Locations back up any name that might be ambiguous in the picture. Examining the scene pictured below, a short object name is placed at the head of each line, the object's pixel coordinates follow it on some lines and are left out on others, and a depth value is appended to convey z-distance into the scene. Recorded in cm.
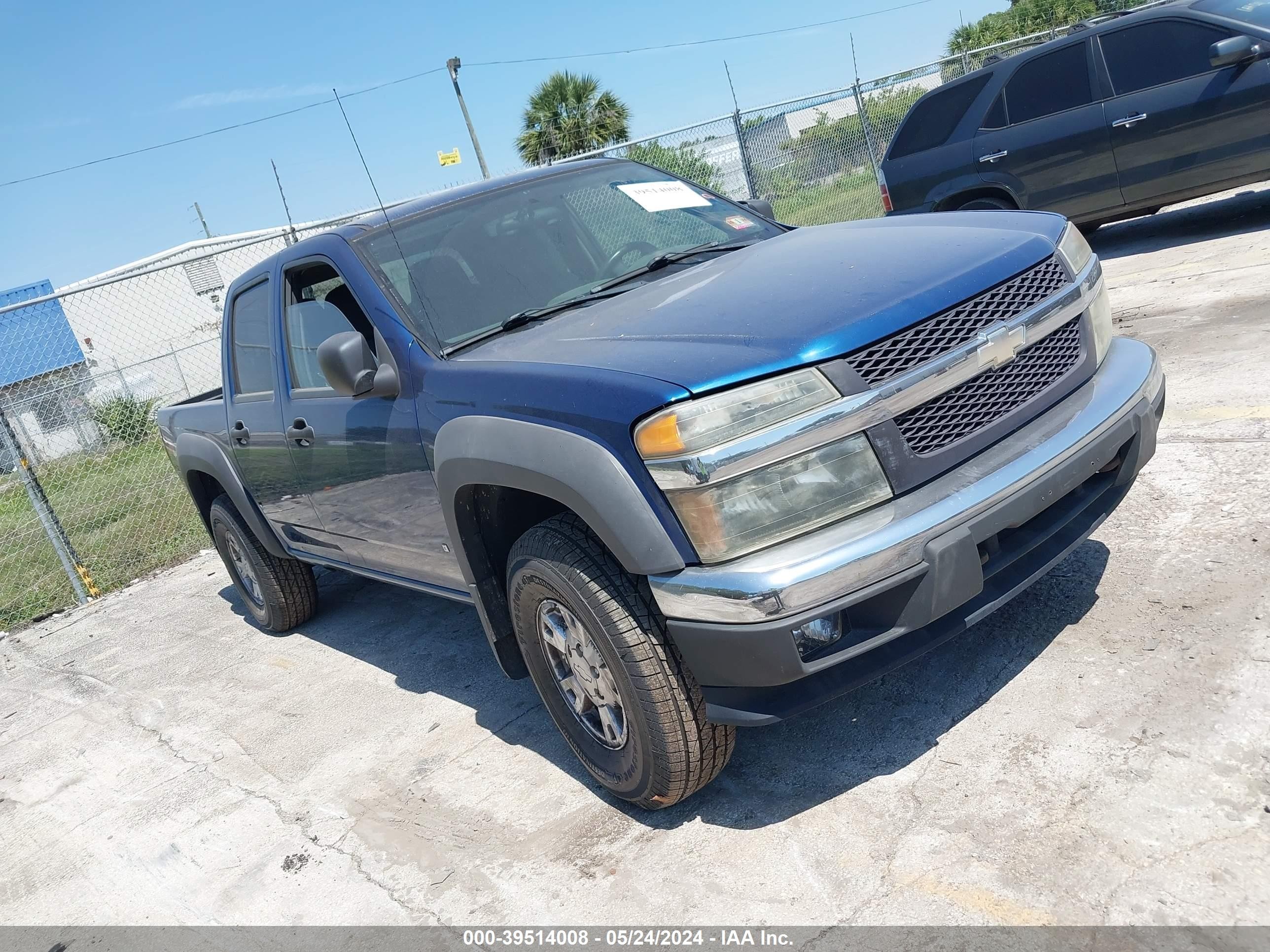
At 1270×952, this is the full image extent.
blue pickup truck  243
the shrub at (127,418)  1160
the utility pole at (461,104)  1582
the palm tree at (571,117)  2739
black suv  737
